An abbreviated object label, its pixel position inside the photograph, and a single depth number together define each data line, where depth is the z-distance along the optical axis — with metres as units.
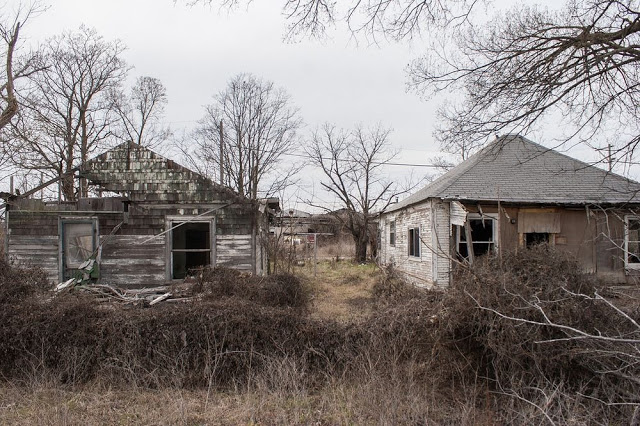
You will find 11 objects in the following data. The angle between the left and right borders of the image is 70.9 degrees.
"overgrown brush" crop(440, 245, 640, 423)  5.01
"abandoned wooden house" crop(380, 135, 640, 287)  12.15
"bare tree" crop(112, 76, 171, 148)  28.81
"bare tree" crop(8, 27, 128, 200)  22.81
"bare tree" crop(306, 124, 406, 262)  26.47
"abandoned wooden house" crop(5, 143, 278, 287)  11.84
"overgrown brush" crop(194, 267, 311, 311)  9.72
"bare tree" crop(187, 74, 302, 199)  28.16
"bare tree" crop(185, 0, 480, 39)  5.49
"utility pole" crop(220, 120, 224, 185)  26.39
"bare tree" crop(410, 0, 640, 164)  6.14
